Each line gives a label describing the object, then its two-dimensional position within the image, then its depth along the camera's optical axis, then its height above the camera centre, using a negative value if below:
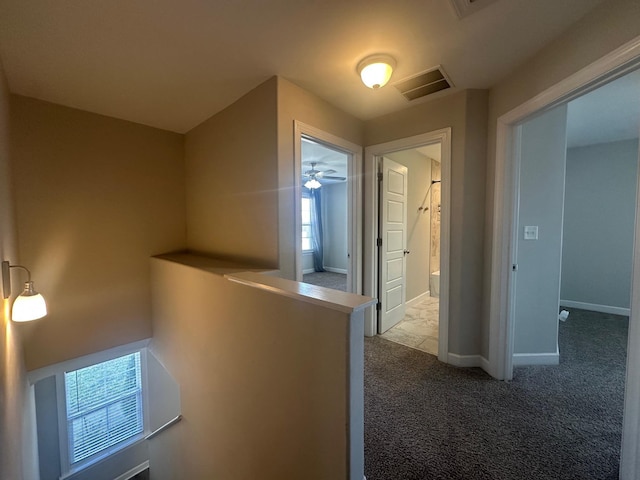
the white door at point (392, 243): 3.06 -0.23
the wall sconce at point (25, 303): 1.51 -0.44
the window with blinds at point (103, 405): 3.22 -2.30
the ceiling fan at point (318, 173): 5.38 +1.17
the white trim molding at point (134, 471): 3.50 -3.32
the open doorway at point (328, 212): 2.34 +0.27
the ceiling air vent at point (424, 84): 2.05 +1.18
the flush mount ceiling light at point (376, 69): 1.80 +1.09
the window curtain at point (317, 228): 7.37 -0.06
